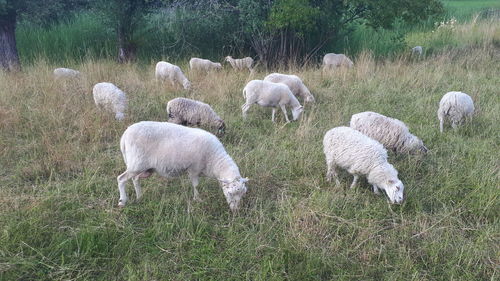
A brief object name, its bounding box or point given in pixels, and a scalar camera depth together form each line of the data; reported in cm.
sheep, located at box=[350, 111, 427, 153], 517
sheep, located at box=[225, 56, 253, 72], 1049
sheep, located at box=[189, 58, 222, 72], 991
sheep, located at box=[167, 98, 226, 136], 604
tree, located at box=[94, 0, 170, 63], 1095
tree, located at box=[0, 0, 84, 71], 930
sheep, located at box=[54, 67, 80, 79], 835
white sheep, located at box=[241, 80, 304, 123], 667
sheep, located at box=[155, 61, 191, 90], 842
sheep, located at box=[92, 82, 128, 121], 636
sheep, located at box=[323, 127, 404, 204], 415
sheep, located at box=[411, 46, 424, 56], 1171
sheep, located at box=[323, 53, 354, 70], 1052
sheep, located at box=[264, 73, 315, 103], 752
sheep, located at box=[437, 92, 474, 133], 612
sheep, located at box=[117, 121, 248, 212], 386
